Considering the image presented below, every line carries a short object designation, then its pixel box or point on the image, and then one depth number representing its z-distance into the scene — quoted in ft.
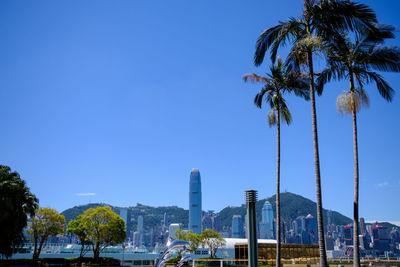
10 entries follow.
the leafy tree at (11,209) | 83.82
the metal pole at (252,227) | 29.45
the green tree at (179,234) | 202.90
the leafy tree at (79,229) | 160.66
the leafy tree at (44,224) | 147.23
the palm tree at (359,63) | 46.65
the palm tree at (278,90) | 63.36
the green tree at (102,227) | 158.92
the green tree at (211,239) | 200.23
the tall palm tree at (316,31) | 42.86
